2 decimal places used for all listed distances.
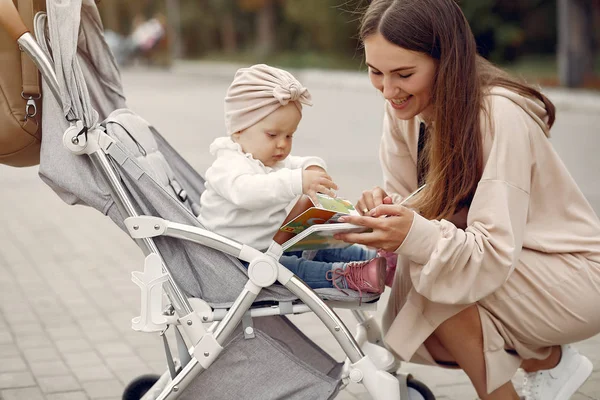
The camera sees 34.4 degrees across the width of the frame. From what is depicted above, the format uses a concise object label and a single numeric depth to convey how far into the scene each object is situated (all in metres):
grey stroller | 2.88
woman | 2.96
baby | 2.93
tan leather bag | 3.08
